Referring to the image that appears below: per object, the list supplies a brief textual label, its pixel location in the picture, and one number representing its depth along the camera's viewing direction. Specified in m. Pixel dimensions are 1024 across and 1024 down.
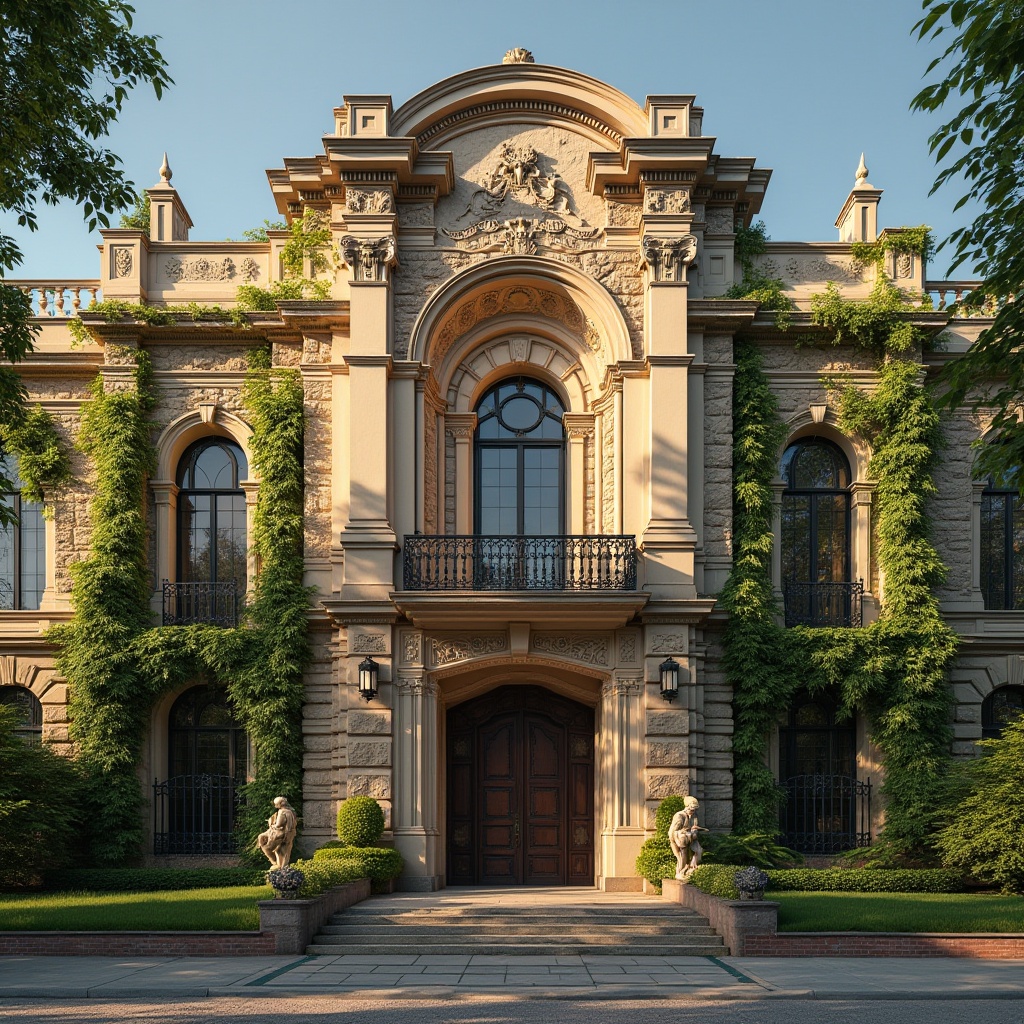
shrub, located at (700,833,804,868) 18.64
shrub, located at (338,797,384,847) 18.47
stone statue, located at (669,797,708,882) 17.30
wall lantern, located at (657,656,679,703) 19.14
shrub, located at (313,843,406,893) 17.88
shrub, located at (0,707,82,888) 18.64
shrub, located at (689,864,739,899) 15.20
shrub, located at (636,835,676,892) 18.12
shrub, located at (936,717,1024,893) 18.39
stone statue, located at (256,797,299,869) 16.39
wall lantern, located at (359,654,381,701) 19.17
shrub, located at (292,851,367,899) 15.19
